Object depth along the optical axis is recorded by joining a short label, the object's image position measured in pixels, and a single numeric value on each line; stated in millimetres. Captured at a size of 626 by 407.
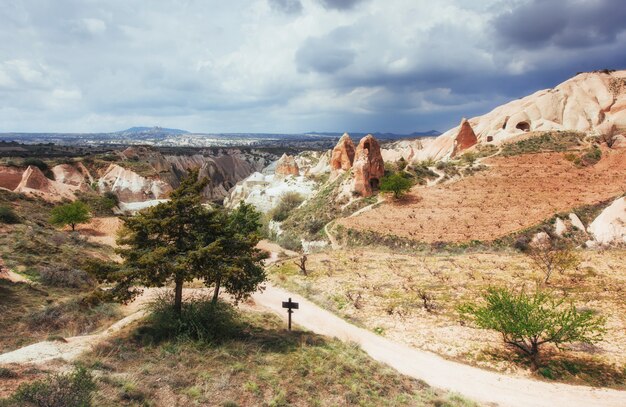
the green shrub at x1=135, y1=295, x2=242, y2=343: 12809
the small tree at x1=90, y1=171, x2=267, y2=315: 11875
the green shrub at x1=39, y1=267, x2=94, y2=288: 20203
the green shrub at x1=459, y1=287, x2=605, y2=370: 13688
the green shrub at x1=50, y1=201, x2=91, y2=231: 40094
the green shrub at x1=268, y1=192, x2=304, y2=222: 56500
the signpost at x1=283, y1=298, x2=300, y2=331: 16406
